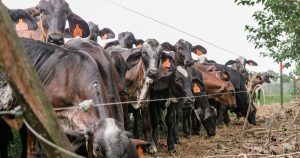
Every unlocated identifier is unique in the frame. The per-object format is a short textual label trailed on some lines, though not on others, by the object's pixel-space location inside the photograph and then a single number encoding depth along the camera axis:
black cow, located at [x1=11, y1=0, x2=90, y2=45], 6.79
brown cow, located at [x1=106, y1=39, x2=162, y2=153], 8.41
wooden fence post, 1.66
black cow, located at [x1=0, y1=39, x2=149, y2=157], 3.63
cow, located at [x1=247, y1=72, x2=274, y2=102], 18.89
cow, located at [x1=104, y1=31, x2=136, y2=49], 11.95
